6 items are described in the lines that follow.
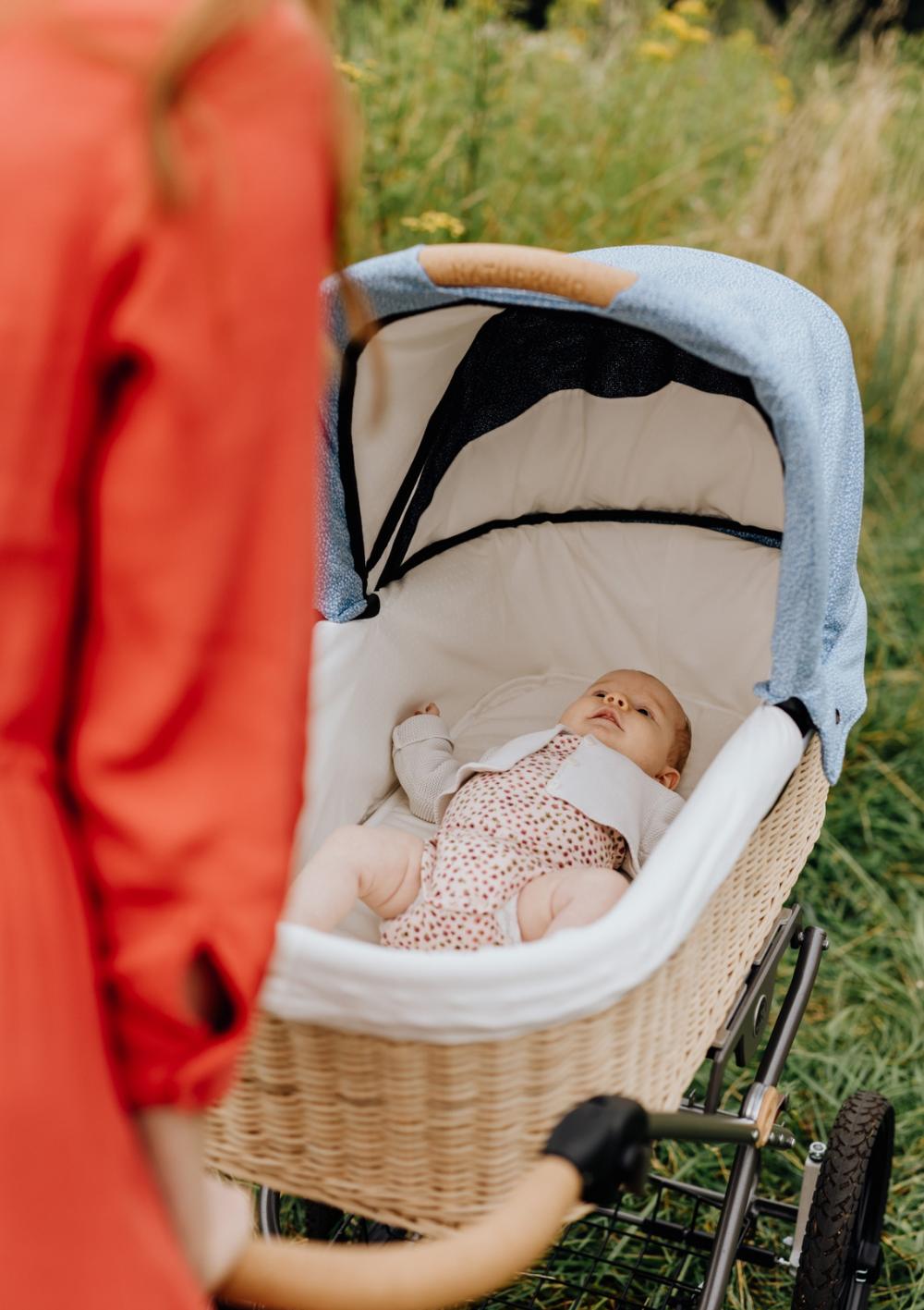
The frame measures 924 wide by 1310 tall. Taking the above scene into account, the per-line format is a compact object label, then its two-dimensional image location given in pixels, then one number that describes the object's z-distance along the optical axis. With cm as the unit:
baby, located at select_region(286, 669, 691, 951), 162
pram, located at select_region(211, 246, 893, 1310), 113
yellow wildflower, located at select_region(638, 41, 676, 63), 365
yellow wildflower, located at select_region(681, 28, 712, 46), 367
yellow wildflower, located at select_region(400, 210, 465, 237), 262
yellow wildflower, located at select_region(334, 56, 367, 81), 254
